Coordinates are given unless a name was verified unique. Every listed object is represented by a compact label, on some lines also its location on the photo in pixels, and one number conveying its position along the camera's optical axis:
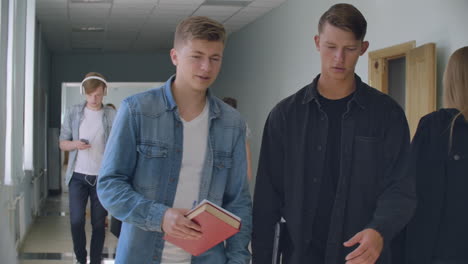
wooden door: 4.91
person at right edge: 2.50
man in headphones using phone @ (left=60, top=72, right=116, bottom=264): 5.18
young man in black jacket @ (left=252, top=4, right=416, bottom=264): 2.07
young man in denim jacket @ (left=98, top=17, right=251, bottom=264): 1.97
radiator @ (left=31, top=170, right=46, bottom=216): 9.59
